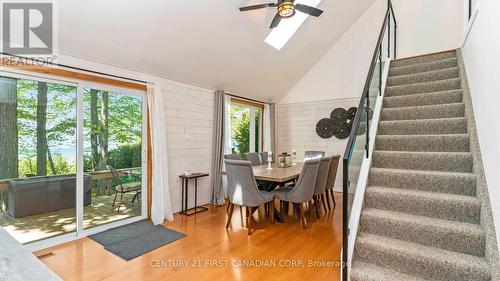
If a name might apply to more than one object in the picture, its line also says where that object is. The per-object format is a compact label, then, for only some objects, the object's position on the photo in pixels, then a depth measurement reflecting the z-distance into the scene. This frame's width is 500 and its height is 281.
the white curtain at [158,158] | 3.58
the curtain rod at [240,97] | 5.14
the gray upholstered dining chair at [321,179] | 3.45
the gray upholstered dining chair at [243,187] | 2.99
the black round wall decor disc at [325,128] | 5.54
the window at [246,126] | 5.61
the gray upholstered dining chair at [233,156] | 4.23
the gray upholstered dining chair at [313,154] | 4.85
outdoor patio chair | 3.45
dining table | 3.11
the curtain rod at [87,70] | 2.55
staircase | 1.68
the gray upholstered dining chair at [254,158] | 4.59
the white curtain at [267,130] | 6.12
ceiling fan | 2.56
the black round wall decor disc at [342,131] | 5.34
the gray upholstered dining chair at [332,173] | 3.85
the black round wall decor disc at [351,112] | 5.26
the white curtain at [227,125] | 4.80
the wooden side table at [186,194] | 4.00
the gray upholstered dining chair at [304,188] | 3.09
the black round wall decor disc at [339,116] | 5.38
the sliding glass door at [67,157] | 2.60
